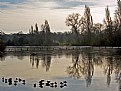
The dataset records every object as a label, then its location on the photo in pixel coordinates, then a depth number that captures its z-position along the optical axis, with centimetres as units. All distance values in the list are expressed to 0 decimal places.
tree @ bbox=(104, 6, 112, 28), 9000
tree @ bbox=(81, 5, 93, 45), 9918
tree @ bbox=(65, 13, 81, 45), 10684
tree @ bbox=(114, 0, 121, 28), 8088
